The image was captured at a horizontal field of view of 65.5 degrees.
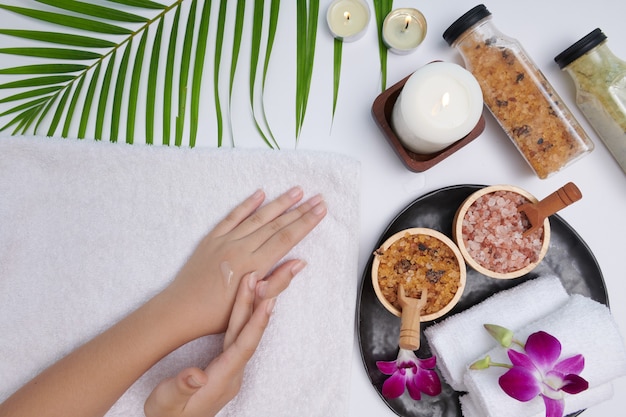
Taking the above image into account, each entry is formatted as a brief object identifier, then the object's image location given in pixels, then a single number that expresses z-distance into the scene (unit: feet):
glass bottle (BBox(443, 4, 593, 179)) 2.13
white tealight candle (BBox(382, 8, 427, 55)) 2.29
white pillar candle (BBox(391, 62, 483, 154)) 1.90
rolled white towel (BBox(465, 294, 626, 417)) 1.95
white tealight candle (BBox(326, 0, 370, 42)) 2.29
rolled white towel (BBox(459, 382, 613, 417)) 2.01
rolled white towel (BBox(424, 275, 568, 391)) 2.07
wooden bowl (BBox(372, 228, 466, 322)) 2.04
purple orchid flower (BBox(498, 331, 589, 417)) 1.87
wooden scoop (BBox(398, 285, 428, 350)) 1.91
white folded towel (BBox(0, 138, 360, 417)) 2.22
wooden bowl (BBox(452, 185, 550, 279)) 2.04
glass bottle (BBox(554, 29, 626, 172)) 2.10
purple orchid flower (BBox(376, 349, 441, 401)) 2.12
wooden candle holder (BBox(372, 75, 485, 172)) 2.04
